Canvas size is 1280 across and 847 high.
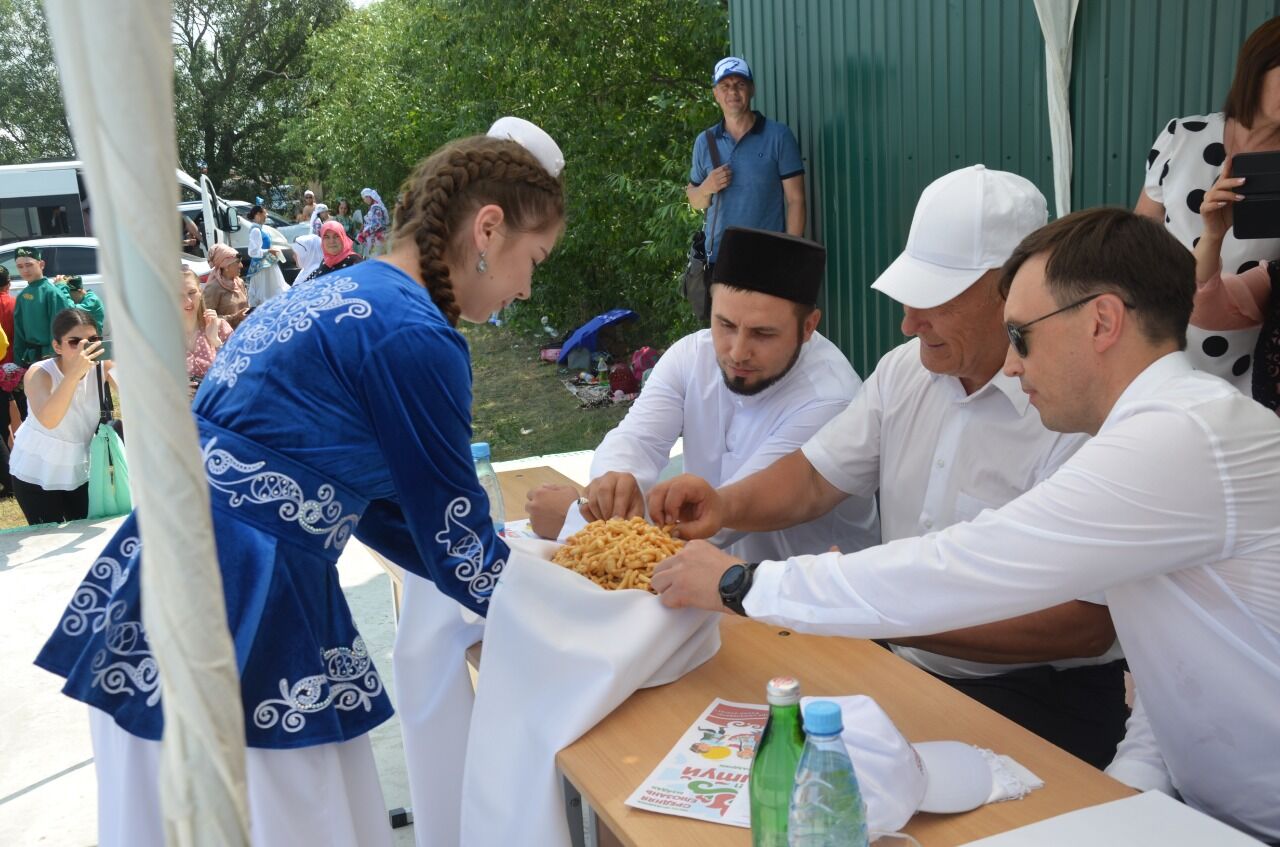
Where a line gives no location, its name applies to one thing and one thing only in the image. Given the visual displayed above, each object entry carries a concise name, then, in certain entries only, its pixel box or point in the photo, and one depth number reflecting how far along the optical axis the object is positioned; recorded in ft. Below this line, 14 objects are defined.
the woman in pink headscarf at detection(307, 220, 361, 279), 34.81
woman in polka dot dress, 9.05
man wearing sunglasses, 5.18
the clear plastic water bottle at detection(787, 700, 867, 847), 4.08
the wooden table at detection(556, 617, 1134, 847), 5.00
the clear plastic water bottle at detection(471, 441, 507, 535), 9.95
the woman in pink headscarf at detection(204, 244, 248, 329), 30.86
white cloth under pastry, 5.91
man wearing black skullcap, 9.70
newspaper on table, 5.16
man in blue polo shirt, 22.15
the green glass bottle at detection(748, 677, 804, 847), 4.37
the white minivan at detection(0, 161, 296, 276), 52.80
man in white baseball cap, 7.39
